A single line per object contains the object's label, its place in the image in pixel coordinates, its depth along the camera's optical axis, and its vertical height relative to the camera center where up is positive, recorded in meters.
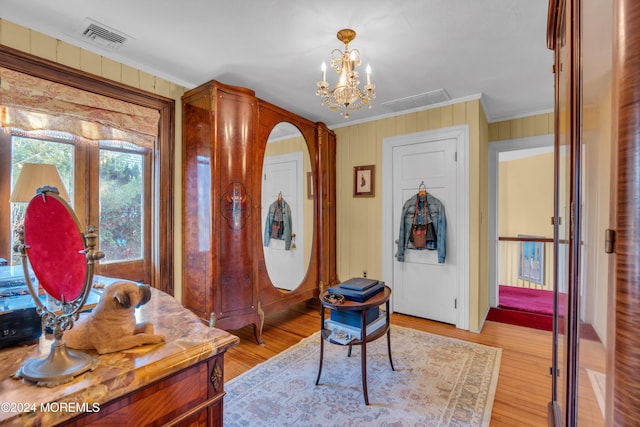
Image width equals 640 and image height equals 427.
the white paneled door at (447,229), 3.24 -0.22
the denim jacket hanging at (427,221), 3.25 -0.14
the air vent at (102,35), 1.97 +1.21
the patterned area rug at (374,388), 1.79 -1.24
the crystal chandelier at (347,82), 1.94 +0.85
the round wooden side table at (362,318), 1.93 -0.72
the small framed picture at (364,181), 3.85 +0.39
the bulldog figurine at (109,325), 0.79 -0.31
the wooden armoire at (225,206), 2.56 +0.04
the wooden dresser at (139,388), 0.61 -0.40
